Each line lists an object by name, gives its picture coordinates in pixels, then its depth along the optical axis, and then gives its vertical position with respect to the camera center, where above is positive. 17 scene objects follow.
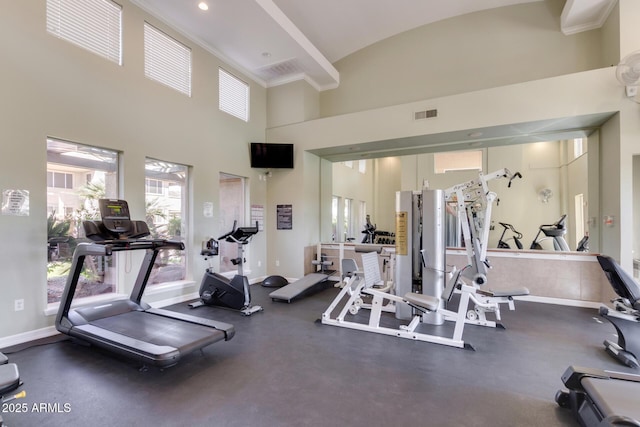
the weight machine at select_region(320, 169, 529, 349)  3.84 -0.71
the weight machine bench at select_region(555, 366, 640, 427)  1.64 -1.17
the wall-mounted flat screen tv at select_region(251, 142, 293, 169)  6.84 +1.35
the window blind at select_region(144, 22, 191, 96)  4.85 +2.71
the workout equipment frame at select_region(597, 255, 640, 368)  2.92 -1.09
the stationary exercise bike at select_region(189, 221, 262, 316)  4.62 -1.19
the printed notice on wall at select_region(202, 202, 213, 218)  5.66 +0.09
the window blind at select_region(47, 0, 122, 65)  3.80 +2.64
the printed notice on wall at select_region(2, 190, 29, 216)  3.33 +0.14
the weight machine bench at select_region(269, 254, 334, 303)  5.21 -1.42
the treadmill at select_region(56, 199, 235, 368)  2.75 -1.25
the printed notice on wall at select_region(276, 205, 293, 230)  6.97 -0.08
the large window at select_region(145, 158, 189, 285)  4.92 +0.07
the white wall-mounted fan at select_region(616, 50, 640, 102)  4.04 +1.98
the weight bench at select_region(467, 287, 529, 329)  3.79 -1.21
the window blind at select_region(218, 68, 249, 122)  6.26 +2.66
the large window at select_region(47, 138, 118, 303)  3.80 +0.16
